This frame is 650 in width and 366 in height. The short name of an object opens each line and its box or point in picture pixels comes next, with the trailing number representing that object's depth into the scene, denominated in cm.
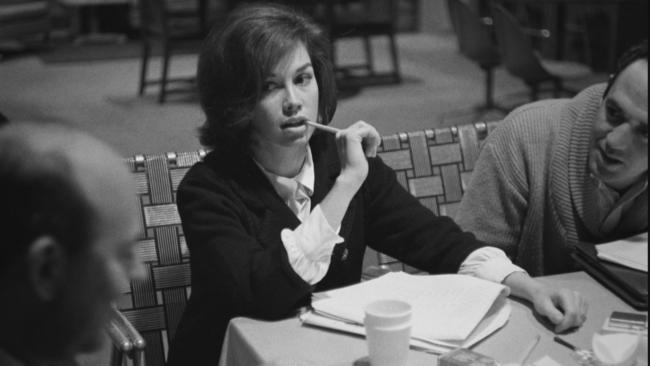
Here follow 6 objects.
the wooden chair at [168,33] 1309
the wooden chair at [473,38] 1147
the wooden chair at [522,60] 1045
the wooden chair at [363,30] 1390
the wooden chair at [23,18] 1678
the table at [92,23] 1982
